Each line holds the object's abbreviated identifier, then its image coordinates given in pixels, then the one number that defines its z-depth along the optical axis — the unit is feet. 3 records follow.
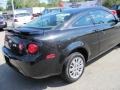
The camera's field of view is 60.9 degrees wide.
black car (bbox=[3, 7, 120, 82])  6.30
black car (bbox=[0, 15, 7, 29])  26.70
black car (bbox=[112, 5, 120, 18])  26.27
